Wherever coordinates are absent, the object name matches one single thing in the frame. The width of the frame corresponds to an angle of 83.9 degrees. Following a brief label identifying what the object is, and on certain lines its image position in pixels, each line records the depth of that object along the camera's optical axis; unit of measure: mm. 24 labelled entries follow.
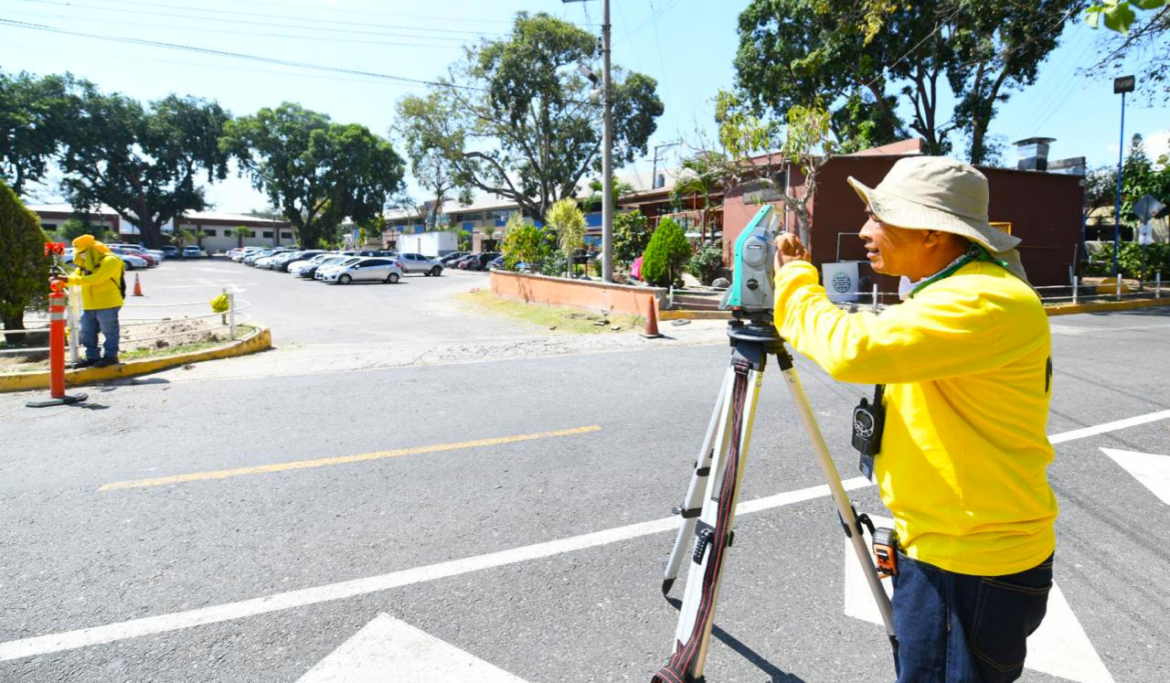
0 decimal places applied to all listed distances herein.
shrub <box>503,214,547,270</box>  21219
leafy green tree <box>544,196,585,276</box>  20734
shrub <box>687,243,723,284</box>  21891
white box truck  50219
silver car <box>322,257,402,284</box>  30281
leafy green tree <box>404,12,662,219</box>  37531
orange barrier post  6570
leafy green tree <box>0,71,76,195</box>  49562
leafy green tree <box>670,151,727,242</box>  19828
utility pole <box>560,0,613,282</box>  16547
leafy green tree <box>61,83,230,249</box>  54062
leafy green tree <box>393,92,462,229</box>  40969
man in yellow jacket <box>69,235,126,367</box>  7801
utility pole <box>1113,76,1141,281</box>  21000
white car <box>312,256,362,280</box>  30672
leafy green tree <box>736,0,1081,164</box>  20609
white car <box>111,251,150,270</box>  39312
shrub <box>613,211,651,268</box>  25781
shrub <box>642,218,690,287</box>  18312
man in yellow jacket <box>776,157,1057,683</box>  1439
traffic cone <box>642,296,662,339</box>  11943
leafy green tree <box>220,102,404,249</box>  56281
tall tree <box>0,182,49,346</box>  9500
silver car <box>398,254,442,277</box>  38669
